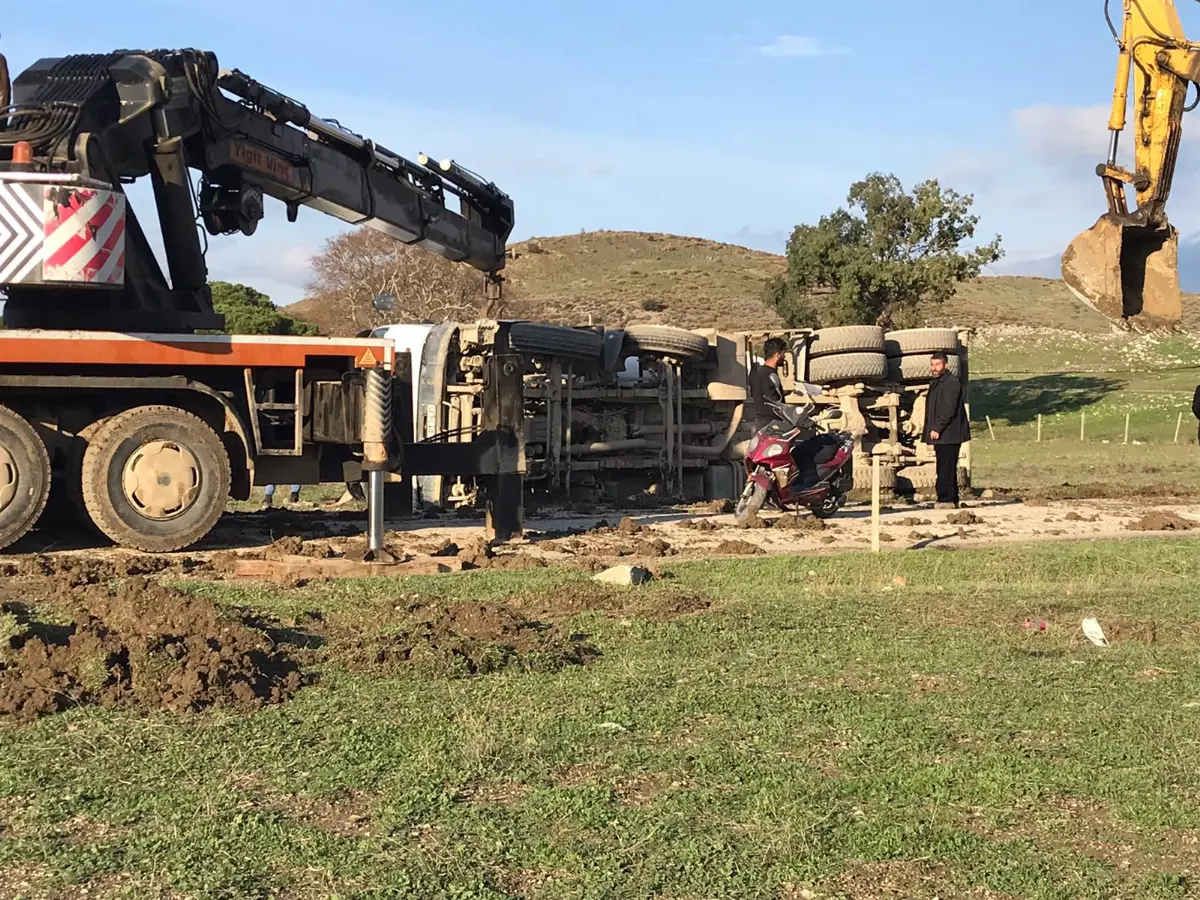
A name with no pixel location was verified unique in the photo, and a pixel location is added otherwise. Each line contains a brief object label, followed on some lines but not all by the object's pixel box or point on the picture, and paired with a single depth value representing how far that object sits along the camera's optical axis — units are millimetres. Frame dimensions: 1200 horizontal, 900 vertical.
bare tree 48062
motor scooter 13867
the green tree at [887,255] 49250
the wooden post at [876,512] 11906
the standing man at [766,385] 16531
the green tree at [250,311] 43781
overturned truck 15836
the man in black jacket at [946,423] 16109
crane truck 10664
